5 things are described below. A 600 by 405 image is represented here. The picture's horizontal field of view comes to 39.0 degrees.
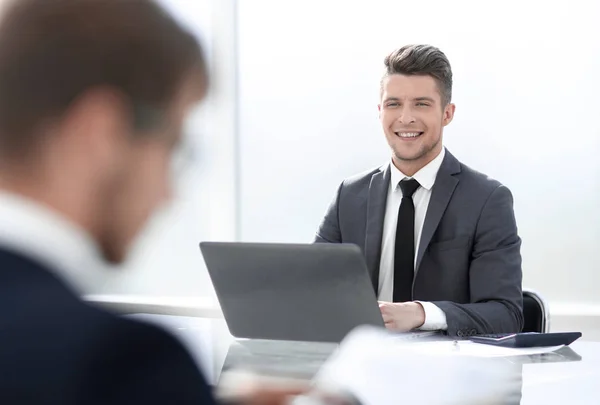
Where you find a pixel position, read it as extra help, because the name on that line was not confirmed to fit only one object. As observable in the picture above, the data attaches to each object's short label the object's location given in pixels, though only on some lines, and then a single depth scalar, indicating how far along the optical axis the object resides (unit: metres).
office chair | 2.83
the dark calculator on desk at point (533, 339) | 2.22
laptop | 2.07
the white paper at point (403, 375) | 1.00
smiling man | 2.81
